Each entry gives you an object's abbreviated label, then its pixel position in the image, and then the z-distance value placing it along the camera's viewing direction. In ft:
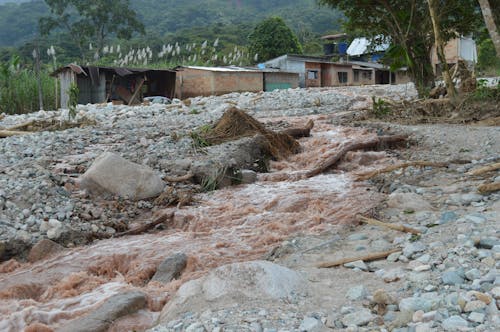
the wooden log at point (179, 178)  24.57
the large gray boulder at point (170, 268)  14.94
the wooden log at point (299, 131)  34.37
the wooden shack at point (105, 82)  69.31
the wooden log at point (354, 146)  27.24
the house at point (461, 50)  103.86
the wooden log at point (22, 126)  39.77
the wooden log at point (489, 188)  17.66
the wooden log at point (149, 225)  19.62
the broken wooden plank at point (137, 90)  71.71
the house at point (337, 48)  122.83
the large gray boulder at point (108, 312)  11.38
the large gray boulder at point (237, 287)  11.28
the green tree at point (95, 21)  137.59
